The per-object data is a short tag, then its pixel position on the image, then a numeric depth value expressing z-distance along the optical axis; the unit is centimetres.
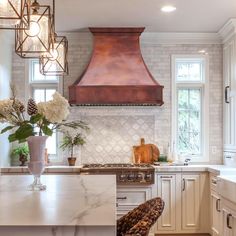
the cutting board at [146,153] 432
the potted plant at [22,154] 422
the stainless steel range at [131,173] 383
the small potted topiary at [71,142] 427
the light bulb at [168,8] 359
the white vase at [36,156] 188
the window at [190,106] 452
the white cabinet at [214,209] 361
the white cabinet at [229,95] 407
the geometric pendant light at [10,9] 143
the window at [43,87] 455
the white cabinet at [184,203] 399
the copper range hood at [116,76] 418
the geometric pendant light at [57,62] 259
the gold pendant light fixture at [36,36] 197
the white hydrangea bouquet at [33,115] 180
